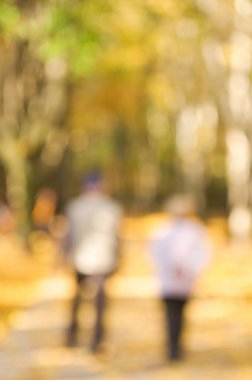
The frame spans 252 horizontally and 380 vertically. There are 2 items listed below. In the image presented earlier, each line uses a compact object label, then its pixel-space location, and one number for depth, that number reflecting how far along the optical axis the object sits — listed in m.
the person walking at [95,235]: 11.16
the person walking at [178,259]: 10.80
